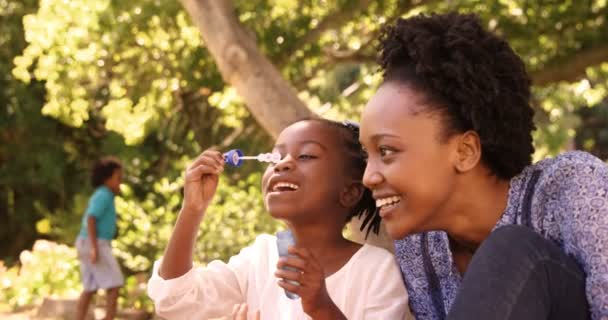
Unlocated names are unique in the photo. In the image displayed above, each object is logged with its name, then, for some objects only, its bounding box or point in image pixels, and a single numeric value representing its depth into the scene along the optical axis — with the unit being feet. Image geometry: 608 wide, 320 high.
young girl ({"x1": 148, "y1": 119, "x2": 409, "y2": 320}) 8.28
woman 6.53
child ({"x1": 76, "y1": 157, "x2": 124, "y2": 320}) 23.71
